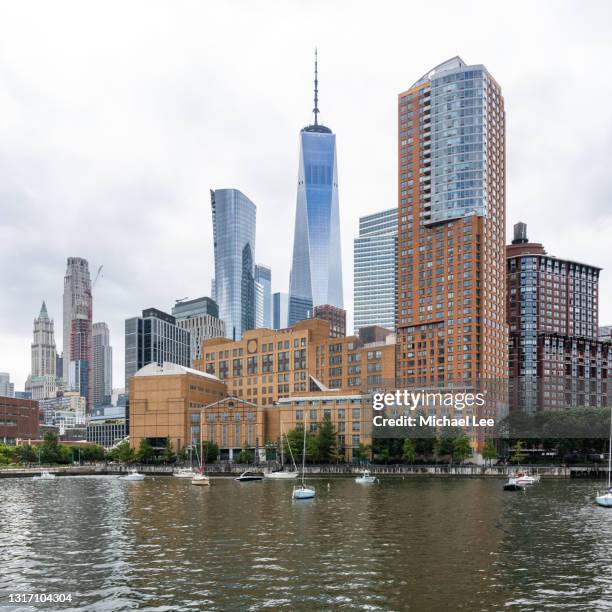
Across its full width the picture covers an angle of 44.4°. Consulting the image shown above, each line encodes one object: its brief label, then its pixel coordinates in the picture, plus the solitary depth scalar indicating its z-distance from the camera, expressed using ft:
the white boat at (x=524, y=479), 476.95
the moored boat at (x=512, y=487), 432.66
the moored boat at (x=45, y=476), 628.69
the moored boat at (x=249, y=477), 539.70
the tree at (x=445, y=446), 640.58
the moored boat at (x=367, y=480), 507.59
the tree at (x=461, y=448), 630.33
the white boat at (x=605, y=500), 342.23
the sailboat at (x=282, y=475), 557.74
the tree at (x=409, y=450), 633.57
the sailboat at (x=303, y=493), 372.35
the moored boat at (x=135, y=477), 583.58
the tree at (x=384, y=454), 643.91
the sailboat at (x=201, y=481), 495.82
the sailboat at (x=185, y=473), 615.16
